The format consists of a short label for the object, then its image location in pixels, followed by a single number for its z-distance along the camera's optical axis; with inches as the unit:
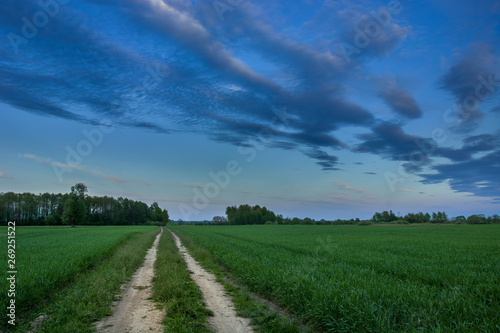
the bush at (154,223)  6110.2
